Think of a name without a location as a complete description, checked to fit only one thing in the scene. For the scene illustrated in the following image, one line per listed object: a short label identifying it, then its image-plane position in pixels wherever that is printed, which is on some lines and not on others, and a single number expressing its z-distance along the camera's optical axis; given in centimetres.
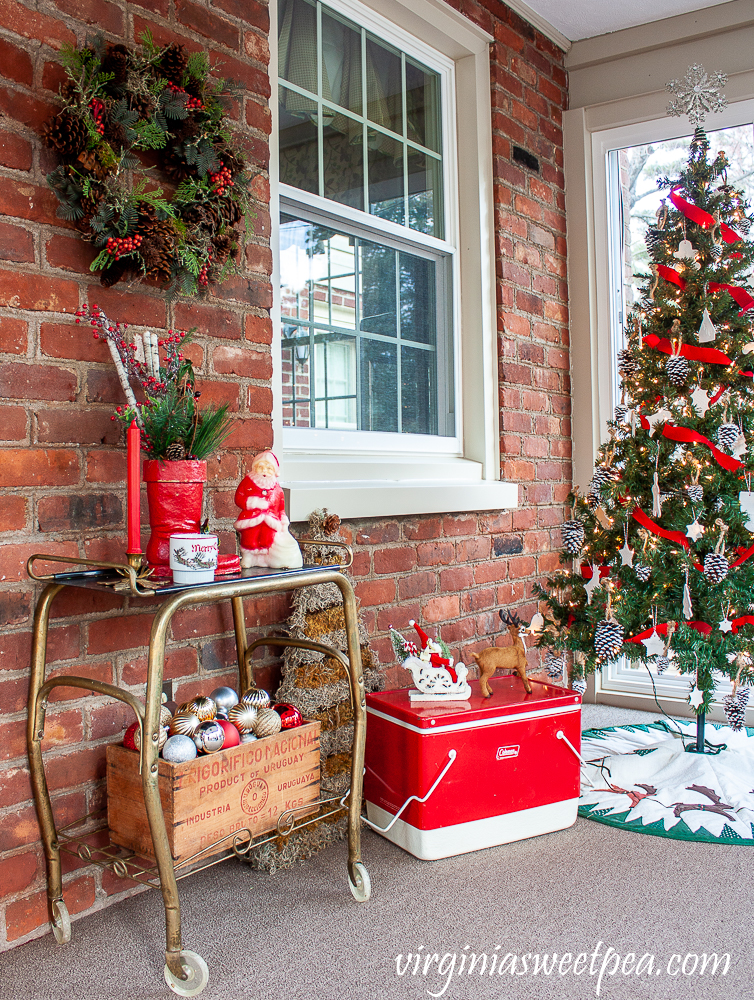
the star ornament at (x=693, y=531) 292
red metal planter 154
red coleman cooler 191
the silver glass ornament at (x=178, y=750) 152
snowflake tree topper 263
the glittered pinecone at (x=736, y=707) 230
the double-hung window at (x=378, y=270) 236
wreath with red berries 158
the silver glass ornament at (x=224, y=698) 174
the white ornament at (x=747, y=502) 301
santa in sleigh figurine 203
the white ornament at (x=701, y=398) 306
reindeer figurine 211
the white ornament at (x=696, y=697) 261
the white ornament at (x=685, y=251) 298
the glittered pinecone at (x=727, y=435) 236
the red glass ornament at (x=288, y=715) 177
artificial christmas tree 239
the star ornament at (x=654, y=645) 326
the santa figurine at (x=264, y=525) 165
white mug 142
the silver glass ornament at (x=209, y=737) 158
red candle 141
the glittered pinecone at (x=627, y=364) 257
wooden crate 151
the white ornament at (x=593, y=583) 319
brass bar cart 132
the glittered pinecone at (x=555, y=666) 262
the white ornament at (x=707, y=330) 244
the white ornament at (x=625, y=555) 319
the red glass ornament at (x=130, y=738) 164
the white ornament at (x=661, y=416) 295
